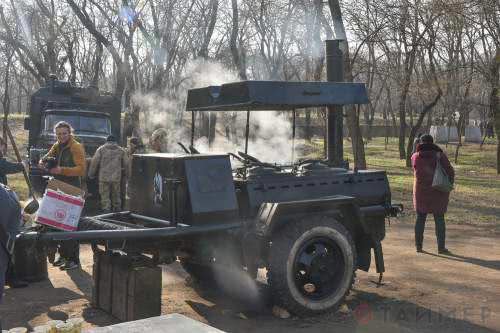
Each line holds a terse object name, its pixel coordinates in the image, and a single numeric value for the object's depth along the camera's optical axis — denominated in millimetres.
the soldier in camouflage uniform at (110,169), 10727
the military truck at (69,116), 14078
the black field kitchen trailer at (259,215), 5371
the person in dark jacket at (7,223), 3715
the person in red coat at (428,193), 8547
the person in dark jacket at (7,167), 7082
